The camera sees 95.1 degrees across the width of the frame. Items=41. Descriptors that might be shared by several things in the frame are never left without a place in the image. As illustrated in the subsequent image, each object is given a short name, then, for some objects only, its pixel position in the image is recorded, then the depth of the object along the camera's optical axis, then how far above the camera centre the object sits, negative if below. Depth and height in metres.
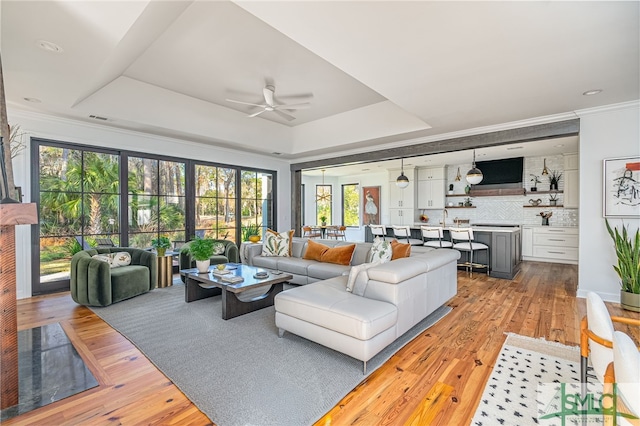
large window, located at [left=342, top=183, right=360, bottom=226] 11.15 +0.24
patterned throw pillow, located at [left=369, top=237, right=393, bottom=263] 3.59 -0.52
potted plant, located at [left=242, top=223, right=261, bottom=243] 6.90 -0.48
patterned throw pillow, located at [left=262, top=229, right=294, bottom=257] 5.16 -0.61
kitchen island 5.38 -0.75
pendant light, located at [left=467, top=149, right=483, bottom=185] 5.77 +0.66
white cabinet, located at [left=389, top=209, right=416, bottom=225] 9.30 -0.20
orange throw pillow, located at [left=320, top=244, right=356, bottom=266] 4.45 -0.68
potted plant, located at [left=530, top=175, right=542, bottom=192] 7.57 +0.71
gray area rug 1.83 -1.22
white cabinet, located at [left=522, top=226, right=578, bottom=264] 6.86 -0.87
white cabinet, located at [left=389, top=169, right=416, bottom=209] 9.22 +0.57
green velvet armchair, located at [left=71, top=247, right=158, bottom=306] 3.61 -0.89
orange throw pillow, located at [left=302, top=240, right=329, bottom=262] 4.73 -0.66
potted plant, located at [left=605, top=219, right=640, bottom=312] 3.61 -0.73
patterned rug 1.77 -1.25
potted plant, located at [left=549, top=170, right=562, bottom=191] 7.28 +0.75
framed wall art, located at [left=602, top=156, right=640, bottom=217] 3.80 +0.30
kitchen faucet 8.73 -0.13
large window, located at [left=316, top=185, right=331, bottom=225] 11.64 +0.34
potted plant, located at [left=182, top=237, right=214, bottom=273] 3.80 -0.54
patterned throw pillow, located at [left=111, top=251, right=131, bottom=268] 4.17 -0.69
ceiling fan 4.04 +1.54
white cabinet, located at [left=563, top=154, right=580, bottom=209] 6.87 +0.66
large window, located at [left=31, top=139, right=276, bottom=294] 4.38 +0.18
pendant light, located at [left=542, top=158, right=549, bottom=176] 7.34 +0.98
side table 4.69 -0.97
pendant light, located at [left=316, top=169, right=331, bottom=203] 11.65 +0.58
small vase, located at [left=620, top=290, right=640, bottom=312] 3.61 -1.16
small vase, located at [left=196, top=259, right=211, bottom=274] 3.82 -0.71
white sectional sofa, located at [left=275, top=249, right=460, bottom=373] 2.23 -0.82
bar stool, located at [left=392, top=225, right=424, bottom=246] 6.59 -0.55
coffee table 3.28 -0.94
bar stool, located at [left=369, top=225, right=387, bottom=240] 7.32 -0.52
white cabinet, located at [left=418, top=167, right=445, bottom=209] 8.87 +0.69
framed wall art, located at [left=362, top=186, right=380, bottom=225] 10.54 +0.19
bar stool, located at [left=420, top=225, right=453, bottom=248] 6.09 -0.55
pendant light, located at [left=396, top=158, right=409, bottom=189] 7.01 +0.70
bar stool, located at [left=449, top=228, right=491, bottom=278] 5.59 -0.68
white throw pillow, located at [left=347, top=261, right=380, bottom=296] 2.71 -0.65
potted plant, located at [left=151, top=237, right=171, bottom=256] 4.84 -0.56
